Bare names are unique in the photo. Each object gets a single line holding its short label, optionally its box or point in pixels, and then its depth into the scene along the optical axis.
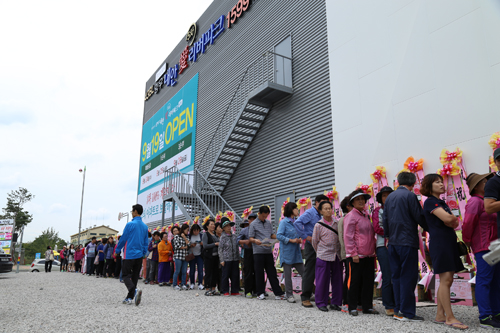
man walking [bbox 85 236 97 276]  16.16
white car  22.27
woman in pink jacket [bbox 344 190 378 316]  4.80
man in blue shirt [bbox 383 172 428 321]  4.17
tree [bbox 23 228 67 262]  51.28
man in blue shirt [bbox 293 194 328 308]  5.65
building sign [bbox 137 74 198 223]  17.55
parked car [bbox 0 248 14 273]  12.90
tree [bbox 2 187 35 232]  37.38
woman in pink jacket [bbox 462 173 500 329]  3.74
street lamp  36.01
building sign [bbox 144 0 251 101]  14.69
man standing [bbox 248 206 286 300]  6.63
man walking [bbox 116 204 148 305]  6.13
